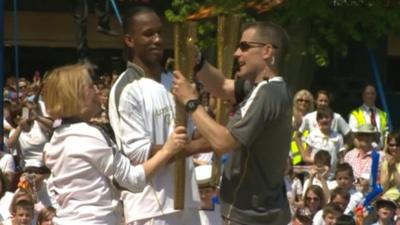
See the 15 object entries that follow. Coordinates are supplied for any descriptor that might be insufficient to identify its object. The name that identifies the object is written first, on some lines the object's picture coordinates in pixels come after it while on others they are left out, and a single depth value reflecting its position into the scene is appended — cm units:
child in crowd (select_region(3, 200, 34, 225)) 1109
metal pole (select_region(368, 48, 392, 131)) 1980
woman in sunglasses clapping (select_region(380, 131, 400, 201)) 1351
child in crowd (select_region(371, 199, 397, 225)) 1197
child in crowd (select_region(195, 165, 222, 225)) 788
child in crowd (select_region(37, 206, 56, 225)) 1066
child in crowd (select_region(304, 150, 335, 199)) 1385
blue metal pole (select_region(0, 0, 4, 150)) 1460
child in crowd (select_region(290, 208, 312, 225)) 1188
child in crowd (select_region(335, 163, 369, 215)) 1330
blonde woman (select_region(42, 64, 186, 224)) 633
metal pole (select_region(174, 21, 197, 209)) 678
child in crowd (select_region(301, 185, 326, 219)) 1272
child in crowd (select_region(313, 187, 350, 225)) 1212
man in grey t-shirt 662
